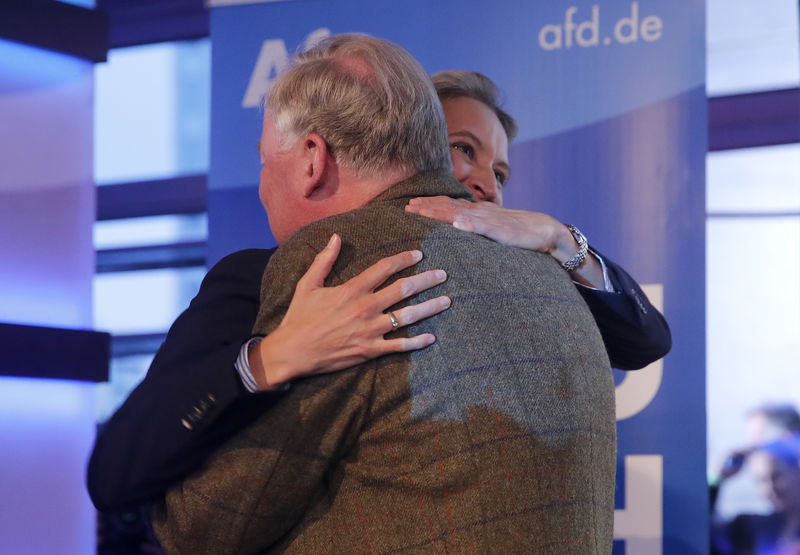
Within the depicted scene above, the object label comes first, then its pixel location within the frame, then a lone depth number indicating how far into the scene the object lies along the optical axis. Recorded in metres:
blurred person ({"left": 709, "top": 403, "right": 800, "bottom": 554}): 4.47
